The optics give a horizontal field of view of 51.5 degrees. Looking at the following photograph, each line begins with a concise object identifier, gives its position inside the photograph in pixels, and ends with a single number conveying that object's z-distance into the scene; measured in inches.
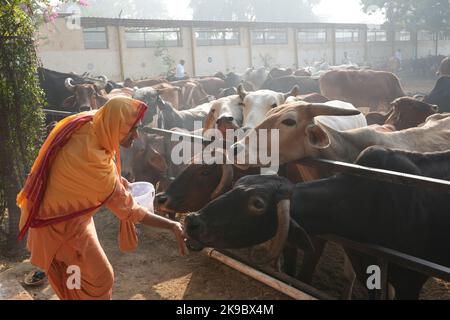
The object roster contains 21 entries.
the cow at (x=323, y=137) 149.9
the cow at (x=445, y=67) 586.6
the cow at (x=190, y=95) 469.8
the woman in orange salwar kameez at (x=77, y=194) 104.2
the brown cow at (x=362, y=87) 540.7
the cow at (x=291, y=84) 542.3
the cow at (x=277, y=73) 686.9
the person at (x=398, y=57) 1099.8
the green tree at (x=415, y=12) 1072.8
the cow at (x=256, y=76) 736.1
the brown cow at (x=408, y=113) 264.5
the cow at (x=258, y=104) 205.9
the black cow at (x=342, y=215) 113.4
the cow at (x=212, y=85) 581.7
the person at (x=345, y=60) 1135.0
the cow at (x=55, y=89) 419.5
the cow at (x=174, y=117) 288.2
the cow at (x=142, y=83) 537.8
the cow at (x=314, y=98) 323.7
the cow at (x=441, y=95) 366.6
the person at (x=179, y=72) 742.5
